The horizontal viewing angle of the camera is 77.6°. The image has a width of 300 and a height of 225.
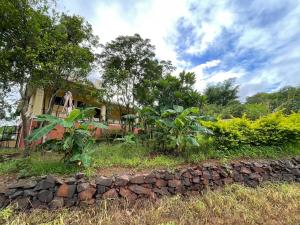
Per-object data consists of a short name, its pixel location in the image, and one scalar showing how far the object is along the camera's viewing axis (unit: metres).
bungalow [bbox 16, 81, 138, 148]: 9.74
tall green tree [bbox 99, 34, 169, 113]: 11.42
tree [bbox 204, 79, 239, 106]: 26.36
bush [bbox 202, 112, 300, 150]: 5.43
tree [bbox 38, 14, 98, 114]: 6.34
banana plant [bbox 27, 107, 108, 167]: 3.76
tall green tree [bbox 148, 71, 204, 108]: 6.33
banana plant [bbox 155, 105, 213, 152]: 5.02
